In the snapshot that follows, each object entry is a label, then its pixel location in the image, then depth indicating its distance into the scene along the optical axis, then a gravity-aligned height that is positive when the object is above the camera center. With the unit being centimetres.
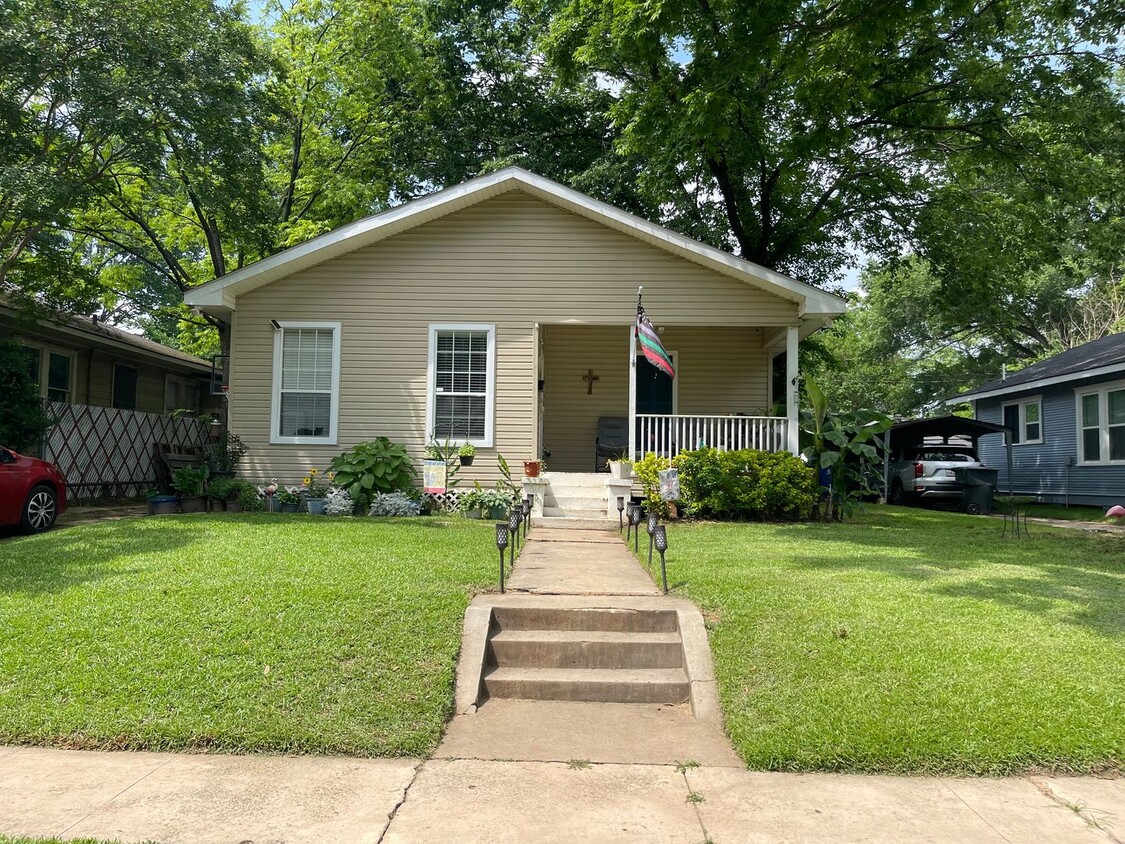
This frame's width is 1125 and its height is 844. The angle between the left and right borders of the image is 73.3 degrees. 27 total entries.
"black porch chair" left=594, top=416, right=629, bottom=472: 1359 +45
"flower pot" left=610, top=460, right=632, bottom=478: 1148 -6
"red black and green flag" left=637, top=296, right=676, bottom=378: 1061 +168
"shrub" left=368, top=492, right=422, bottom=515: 1116 -63
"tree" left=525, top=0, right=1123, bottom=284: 955 +617
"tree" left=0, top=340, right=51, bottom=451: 1115 +80
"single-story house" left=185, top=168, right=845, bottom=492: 1199 +230
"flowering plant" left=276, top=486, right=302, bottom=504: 1137 -54
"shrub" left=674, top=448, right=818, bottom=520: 1097 -26
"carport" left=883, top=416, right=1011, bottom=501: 1798 +93
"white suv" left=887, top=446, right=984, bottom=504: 1695 -10
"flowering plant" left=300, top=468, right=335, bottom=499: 1149 -35
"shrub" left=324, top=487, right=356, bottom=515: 1111 -62
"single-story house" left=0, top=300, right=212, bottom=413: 1418 +214
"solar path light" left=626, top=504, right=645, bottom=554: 834 -65
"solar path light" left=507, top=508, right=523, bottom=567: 689 -54
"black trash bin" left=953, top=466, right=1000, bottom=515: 1559 -48
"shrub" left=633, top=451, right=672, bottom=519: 1116 -23
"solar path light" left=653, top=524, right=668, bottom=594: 604 -61
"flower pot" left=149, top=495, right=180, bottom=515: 1077 -64
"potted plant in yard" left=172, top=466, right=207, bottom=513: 1102 -41
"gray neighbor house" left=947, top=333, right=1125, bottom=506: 1688 +118
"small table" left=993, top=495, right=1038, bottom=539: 1041 -86
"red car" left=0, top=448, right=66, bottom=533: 874 -41
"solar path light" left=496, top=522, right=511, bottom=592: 583 -57
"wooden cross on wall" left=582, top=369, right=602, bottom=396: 1438 +164
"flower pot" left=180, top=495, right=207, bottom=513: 1102 -66
